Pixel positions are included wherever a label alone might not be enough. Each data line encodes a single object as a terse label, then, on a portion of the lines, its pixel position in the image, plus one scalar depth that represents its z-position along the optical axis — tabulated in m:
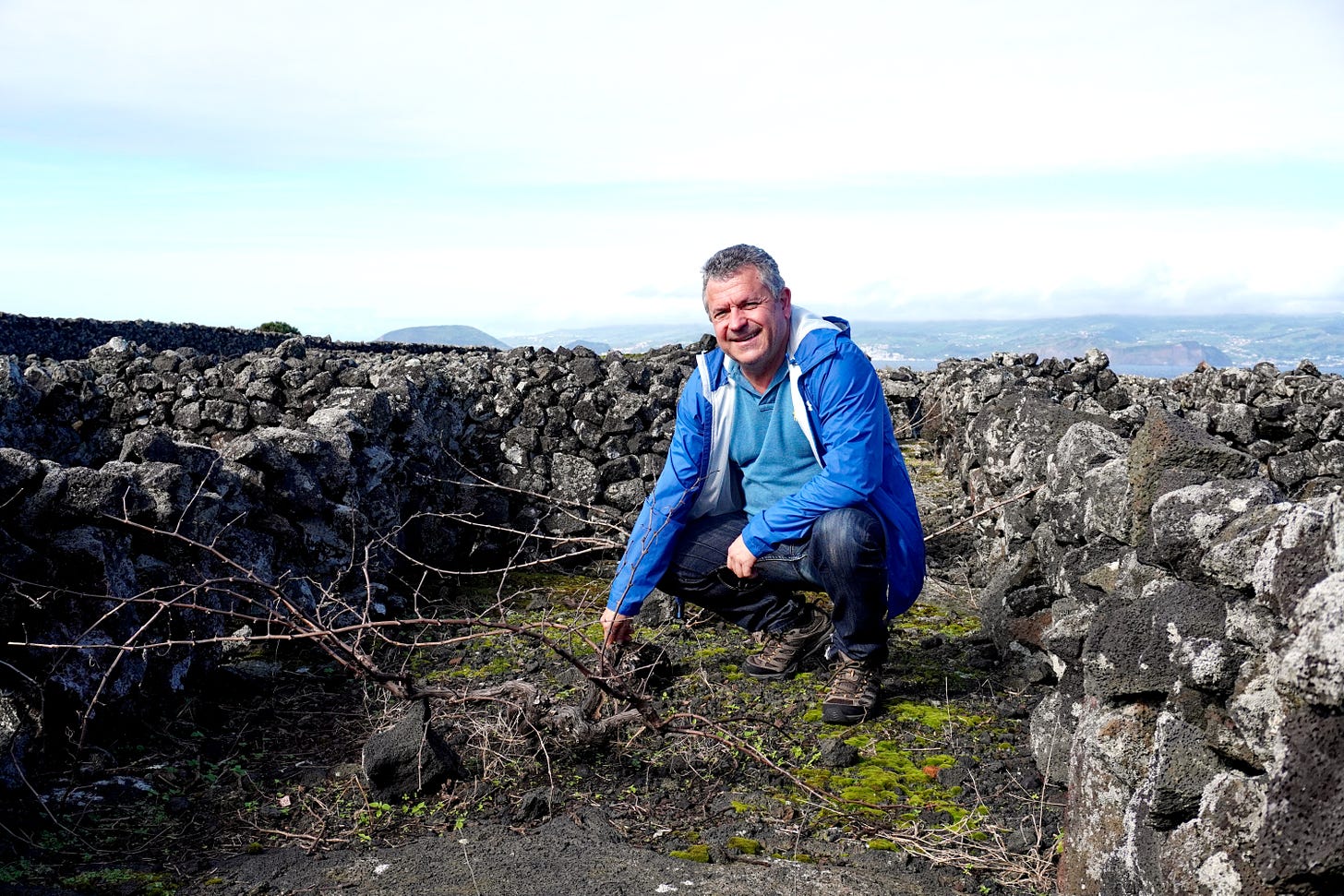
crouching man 5.39
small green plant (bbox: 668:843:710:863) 4.14
